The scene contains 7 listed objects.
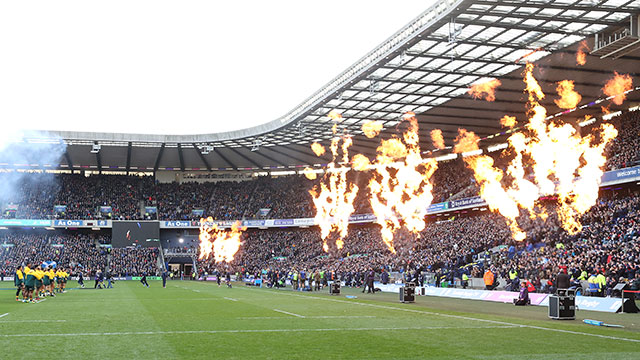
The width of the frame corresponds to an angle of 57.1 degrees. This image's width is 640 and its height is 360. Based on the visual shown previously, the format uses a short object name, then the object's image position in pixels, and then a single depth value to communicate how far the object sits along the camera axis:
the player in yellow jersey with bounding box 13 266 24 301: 27.66
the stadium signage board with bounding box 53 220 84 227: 69.99
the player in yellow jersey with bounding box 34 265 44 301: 27.60
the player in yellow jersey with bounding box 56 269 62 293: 36.44
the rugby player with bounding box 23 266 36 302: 26.67
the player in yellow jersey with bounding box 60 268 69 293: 37.00
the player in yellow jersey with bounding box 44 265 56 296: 31.41
